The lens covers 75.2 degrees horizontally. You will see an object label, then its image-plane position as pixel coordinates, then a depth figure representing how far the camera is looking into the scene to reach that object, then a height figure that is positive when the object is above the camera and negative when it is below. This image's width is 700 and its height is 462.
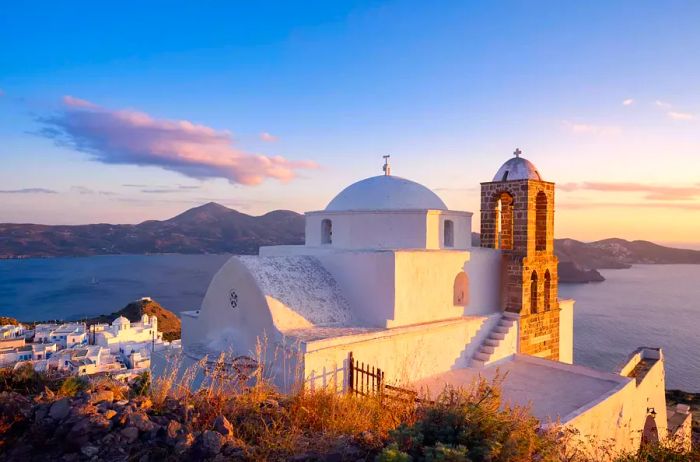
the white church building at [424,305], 7.69 -1.33
